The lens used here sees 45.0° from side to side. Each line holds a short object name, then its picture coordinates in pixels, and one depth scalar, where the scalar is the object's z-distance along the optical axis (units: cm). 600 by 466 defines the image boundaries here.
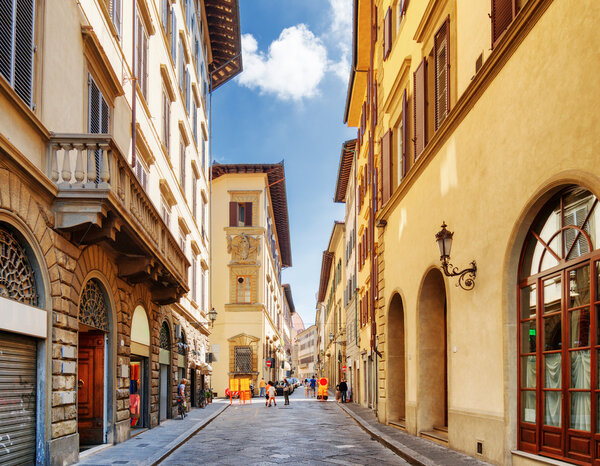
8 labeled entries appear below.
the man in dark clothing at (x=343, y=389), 3686
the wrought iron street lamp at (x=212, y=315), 3009
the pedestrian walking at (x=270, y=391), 3331
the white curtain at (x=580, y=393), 810
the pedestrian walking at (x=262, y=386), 4292
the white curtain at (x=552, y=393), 895
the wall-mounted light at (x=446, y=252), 1243
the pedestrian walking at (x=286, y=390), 3553
